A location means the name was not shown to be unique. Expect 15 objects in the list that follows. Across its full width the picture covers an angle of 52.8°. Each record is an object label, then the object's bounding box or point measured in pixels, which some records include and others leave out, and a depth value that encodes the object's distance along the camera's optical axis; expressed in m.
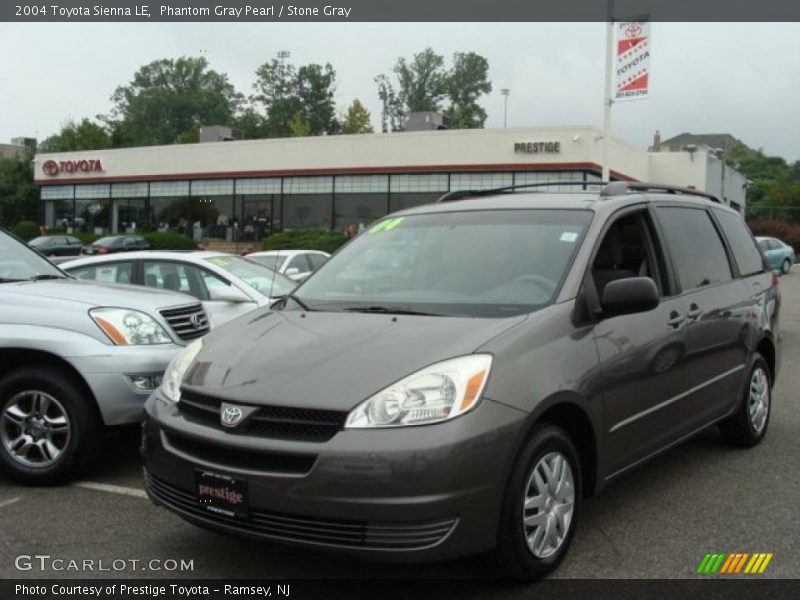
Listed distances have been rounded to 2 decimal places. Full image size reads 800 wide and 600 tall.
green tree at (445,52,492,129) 96.38
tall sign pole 20.55
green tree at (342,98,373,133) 79.21
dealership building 32.94
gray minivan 3.13
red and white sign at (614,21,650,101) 18.66
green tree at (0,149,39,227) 55.66
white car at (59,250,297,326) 7.84
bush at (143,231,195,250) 38.28
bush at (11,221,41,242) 45.94
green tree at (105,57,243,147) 103.12
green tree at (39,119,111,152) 73.25
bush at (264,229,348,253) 33.31
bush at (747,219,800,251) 58.28
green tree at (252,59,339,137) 92.50
